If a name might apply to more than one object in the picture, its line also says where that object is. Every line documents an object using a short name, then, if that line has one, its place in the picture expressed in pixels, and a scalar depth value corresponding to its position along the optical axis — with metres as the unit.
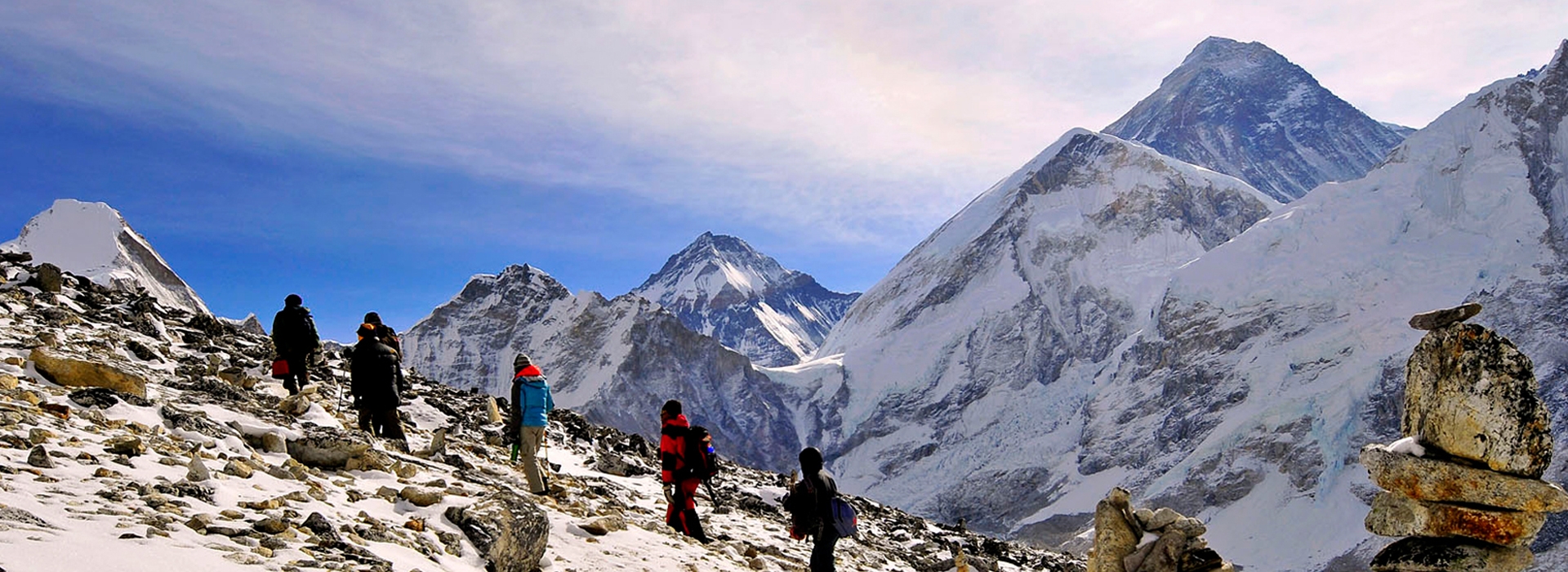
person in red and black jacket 14.47
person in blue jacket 15.03
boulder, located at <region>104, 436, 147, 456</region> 10.08
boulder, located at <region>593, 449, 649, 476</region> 20.11
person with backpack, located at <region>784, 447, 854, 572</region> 12.27
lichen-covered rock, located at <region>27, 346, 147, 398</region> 13.27
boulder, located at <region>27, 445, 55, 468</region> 9.08
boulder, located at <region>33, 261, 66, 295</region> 20.58
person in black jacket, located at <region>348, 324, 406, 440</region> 15.90
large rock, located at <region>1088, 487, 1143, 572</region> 14.70
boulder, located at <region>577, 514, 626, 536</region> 12.89
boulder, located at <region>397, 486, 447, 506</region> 11.28
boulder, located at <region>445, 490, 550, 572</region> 10.32
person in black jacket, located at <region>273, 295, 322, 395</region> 17.97
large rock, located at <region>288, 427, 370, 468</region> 12.64
